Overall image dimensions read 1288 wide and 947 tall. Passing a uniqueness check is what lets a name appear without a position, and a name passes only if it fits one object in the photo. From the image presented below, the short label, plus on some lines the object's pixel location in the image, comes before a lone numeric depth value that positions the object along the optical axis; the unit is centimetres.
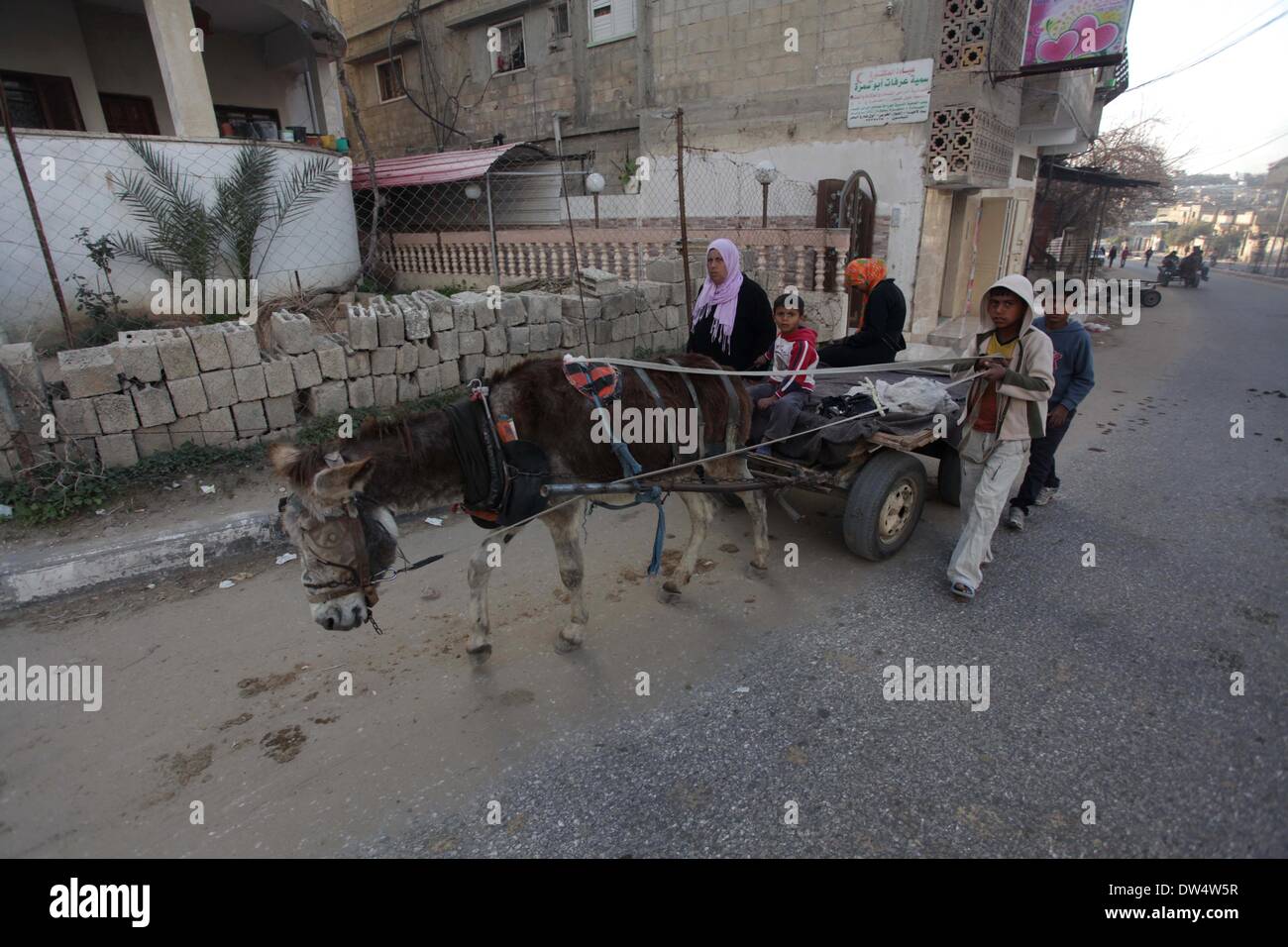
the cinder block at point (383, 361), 593
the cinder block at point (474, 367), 659
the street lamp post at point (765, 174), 824
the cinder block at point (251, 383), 520
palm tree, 767
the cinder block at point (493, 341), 663
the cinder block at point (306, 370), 551
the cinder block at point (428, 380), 625
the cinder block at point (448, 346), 631
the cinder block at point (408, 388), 616
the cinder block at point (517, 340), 679
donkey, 242
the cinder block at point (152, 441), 487
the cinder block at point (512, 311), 667
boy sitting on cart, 438
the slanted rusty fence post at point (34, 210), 413
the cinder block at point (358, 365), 578
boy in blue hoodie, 458
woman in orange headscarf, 509
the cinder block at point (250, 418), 530
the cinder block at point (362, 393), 587
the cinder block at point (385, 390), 599
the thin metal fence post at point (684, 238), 599
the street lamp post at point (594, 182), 889
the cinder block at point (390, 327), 586
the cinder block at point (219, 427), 515
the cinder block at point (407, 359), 608
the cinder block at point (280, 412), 544
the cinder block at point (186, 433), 502
